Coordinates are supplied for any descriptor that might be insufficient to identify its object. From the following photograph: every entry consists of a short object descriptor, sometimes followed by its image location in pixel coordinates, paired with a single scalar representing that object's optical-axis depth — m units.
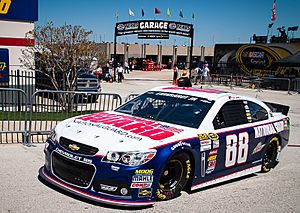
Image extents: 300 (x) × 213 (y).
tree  11.75
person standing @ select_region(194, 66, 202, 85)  32.53
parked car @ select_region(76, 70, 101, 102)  16.77
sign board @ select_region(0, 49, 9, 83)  12.51
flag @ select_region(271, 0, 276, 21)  46.86
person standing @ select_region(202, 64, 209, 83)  31.21
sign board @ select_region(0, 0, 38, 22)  12.30
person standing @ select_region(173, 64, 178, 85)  30.44
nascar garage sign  32.03
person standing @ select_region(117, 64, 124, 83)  30.77
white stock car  4.30
